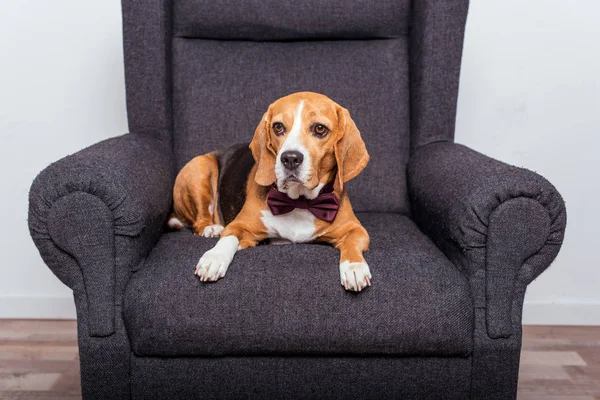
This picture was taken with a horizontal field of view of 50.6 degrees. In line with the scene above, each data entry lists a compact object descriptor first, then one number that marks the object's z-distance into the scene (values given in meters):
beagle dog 1.97
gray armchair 1.91
